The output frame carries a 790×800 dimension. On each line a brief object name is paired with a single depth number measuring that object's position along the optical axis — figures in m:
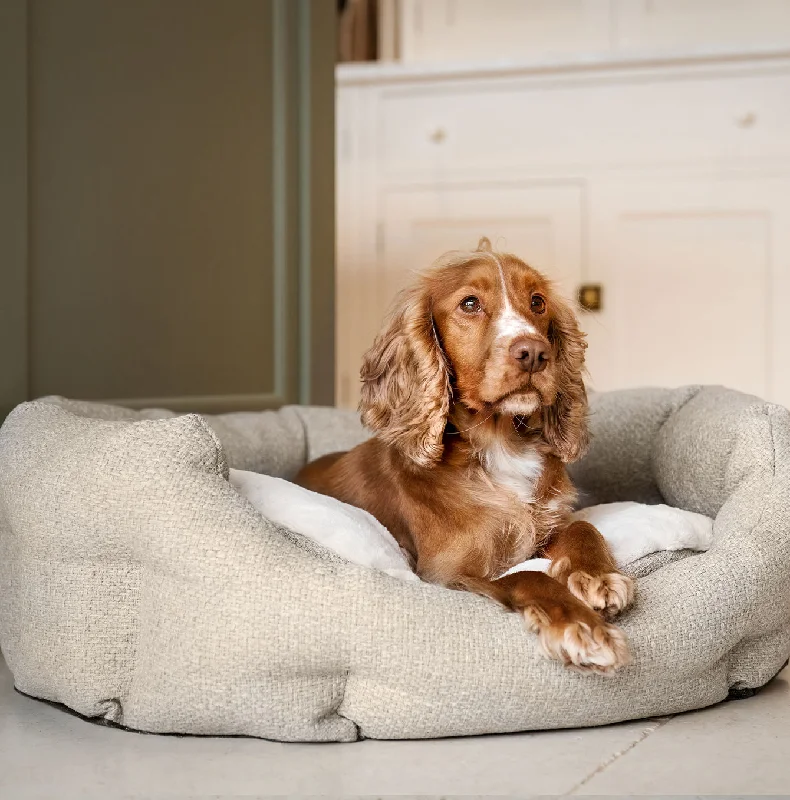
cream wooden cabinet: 4.14
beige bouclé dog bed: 1.50
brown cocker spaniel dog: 1.84
